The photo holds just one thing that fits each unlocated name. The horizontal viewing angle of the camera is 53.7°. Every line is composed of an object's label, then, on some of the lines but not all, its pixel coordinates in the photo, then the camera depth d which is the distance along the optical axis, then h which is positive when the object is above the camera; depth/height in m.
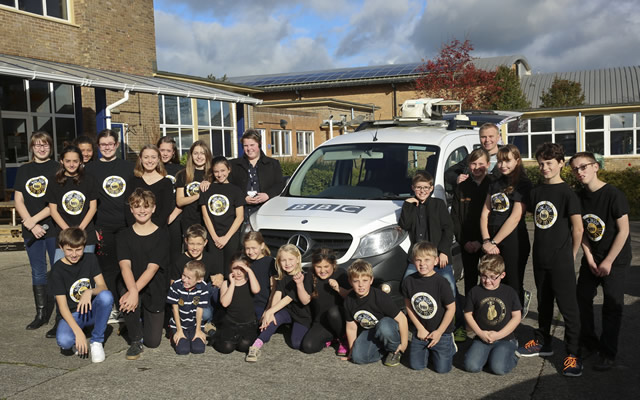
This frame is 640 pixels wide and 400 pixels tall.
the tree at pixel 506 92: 35.81 +4.07
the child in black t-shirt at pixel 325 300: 5.28 -1.12
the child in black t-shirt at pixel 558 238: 4.70 -0.58
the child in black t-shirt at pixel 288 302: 5.32 -1.14
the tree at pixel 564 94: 40.53 +4.27
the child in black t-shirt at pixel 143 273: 5.37 -0.85
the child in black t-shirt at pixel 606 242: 4.61 -0.61
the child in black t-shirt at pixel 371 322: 4.95 -1.23
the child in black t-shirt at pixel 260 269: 5.68 -0.89
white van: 5.62 -0.26
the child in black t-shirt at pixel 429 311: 4.83 -1.14
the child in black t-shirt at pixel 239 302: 5.48 -1.15
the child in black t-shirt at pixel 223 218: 6.04 -0.44
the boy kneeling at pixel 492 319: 4.72 -1.19
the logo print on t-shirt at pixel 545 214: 4.77 -0.40
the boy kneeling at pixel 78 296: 5.18 -1.00
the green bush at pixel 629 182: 15.83 -0.59
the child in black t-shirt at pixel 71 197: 5.76 -0.18
